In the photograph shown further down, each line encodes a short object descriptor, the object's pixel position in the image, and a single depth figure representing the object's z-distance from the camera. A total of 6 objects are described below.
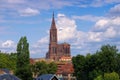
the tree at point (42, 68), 150.57
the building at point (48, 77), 101.21
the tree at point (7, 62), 130.12
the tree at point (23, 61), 113.44
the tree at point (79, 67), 127.01
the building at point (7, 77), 82.62
